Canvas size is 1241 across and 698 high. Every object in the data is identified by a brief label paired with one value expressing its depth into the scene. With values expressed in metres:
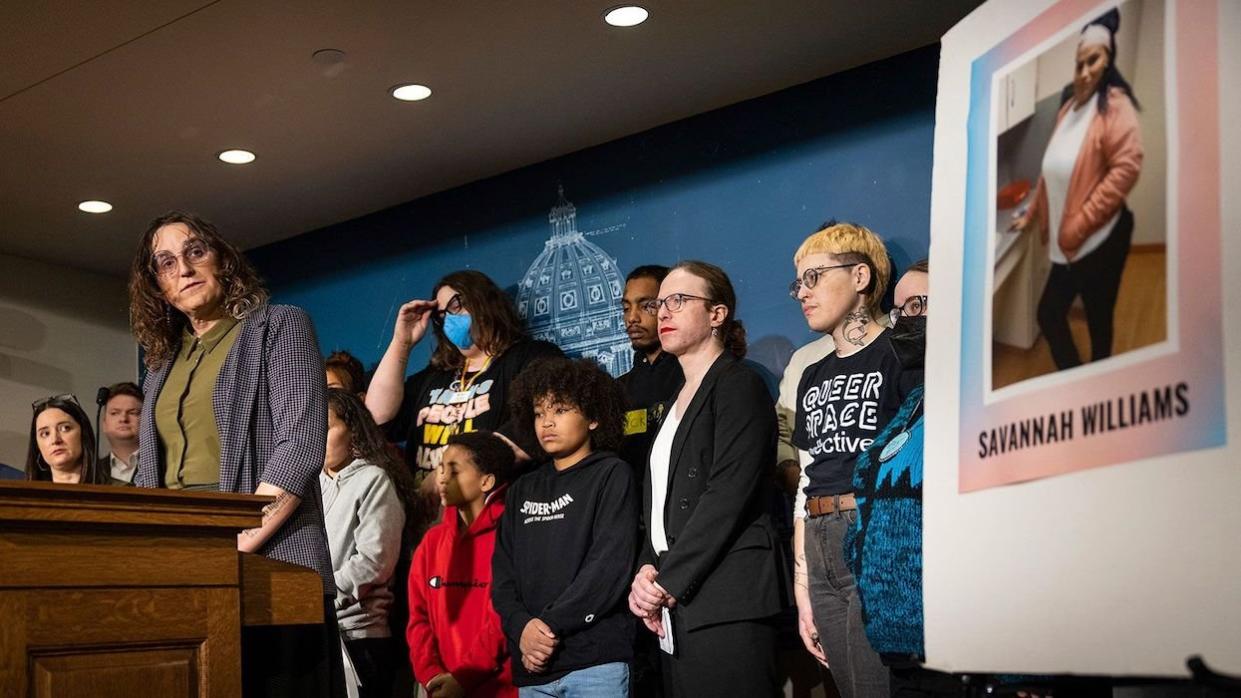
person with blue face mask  5.05
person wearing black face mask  2.30
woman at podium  2.61
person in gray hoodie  4.66
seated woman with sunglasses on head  4.65
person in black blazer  3.55
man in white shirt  5.98
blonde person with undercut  3.30
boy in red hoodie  4.27
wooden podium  1.86
